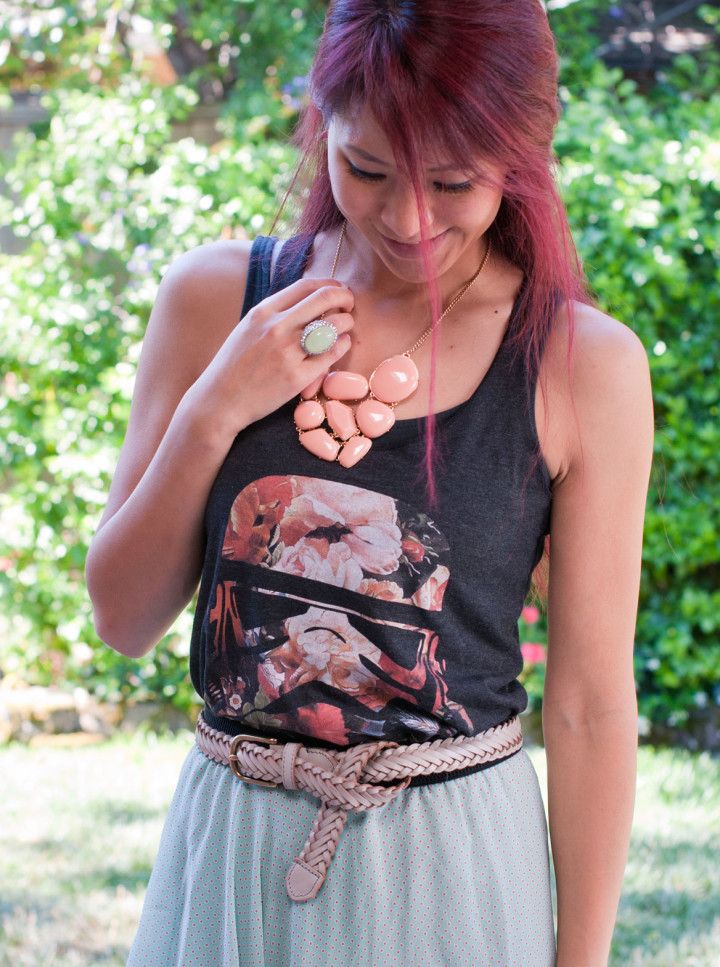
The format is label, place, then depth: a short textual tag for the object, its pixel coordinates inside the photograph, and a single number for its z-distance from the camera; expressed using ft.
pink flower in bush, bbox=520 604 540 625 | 13.92
